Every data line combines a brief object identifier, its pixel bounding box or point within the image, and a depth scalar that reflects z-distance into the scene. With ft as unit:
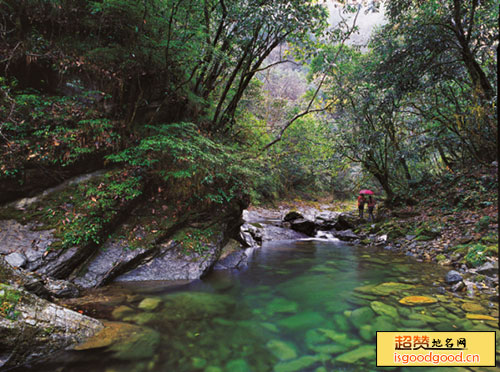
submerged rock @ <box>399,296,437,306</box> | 12.92
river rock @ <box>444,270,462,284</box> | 15.12
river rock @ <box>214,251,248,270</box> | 20.65
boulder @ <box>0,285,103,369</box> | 7.36
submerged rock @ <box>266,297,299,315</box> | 12.92
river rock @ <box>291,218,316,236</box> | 41.37
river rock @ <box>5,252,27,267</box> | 11.99
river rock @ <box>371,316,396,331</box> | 10.82
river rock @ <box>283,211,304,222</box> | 47.15
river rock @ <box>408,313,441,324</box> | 11.02
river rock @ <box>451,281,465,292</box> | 14.19
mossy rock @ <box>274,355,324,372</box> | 8.54
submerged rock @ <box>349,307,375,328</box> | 11.37
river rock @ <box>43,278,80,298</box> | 11.66
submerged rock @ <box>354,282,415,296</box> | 14.83
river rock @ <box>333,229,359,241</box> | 36.37
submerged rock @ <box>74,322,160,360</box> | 8.58
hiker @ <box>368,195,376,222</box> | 43.60
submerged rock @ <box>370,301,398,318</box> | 11.88
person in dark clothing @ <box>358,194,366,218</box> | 45.32
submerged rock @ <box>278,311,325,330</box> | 11.33
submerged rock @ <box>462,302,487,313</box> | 11.63
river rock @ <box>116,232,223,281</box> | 16.20
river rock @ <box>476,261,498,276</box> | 15.07
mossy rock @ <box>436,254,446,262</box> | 20.32
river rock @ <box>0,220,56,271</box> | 12.56
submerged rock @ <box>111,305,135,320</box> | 11.05
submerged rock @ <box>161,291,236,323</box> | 11.78
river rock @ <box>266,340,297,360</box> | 9.24
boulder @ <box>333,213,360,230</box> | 44.07
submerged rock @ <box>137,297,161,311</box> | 12.20
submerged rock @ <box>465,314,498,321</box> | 10.89
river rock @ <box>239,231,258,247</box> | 30.68
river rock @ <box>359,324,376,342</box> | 10.22
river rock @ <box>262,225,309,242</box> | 37.76
